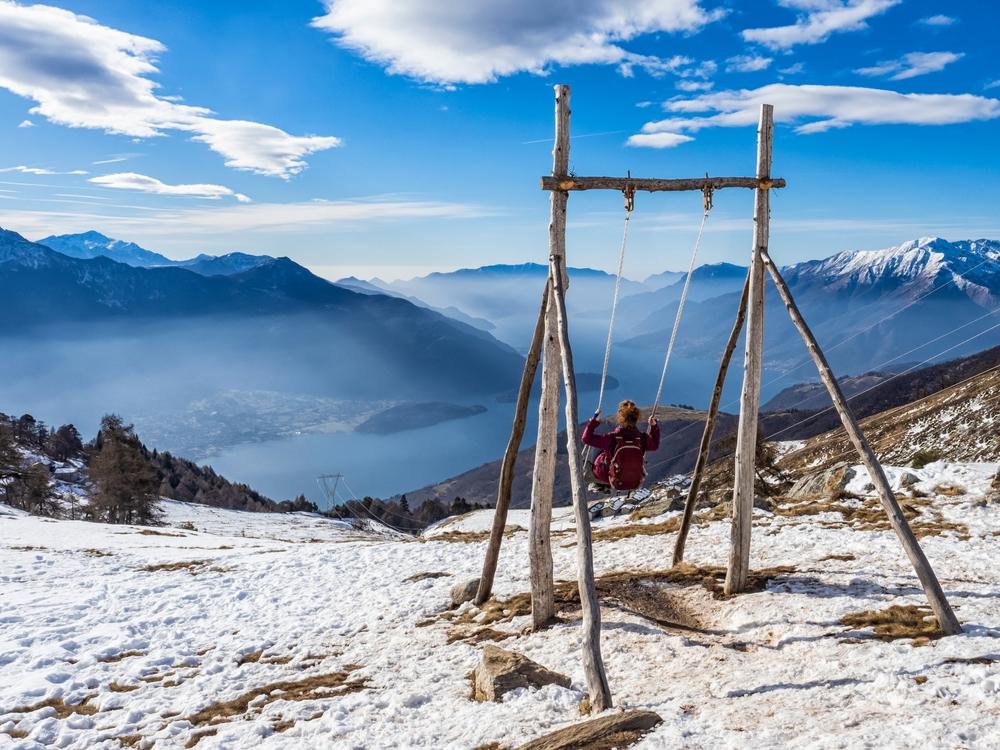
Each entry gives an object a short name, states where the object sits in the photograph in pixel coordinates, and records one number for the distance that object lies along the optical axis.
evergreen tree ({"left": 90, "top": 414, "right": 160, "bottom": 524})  52.28
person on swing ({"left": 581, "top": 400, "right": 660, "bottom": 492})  10.05
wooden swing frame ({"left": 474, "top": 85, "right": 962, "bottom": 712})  9.96
